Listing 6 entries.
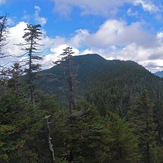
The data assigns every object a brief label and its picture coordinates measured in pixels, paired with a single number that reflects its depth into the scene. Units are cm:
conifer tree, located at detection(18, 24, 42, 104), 1340
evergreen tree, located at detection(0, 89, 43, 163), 631
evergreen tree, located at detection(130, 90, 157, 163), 1417
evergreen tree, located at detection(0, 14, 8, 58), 930
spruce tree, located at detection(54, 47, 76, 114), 1441
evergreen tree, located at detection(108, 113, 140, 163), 1075
